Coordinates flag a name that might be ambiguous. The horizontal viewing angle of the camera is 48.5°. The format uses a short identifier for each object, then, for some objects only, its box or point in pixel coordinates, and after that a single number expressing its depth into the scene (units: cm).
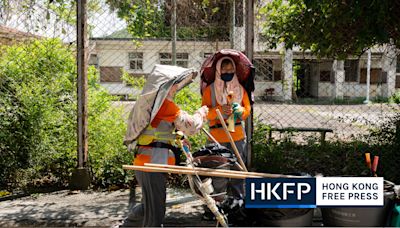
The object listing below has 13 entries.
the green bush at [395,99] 694
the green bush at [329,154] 575
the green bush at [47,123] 571
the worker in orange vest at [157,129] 356
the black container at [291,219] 327
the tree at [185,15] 604
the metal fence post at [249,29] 540
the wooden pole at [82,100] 560
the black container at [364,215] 328
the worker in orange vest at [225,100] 451
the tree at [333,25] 501
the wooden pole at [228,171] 323
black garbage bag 362
